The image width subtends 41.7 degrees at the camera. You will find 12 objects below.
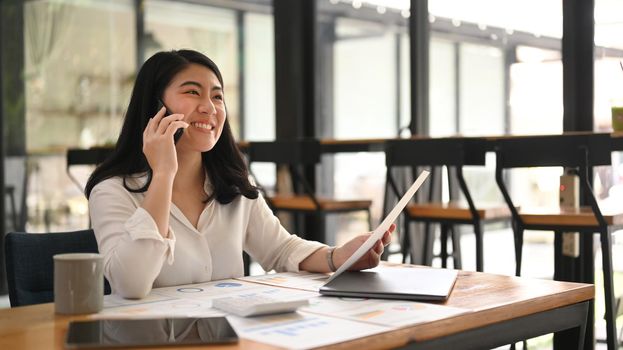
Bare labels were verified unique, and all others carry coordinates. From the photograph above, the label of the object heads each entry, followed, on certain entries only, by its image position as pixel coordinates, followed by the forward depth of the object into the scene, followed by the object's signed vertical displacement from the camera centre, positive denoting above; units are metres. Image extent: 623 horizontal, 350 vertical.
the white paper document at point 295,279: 1.72 -0.26
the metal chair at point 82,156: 5.30 +0.05
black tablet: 1.18 -0.26
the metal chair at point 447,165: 3.80 -0.03
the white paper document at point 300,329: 1.18 -0.26
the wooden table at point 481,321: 1.25 -0.27
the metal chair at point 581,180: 3.26 -0.09
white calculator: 1.36 -0.24
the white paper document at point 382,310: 1.34 -0.26
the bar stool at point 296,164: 4.50 -0.02
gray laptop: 1.53 -0.24
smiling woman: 1.78 -0.08
